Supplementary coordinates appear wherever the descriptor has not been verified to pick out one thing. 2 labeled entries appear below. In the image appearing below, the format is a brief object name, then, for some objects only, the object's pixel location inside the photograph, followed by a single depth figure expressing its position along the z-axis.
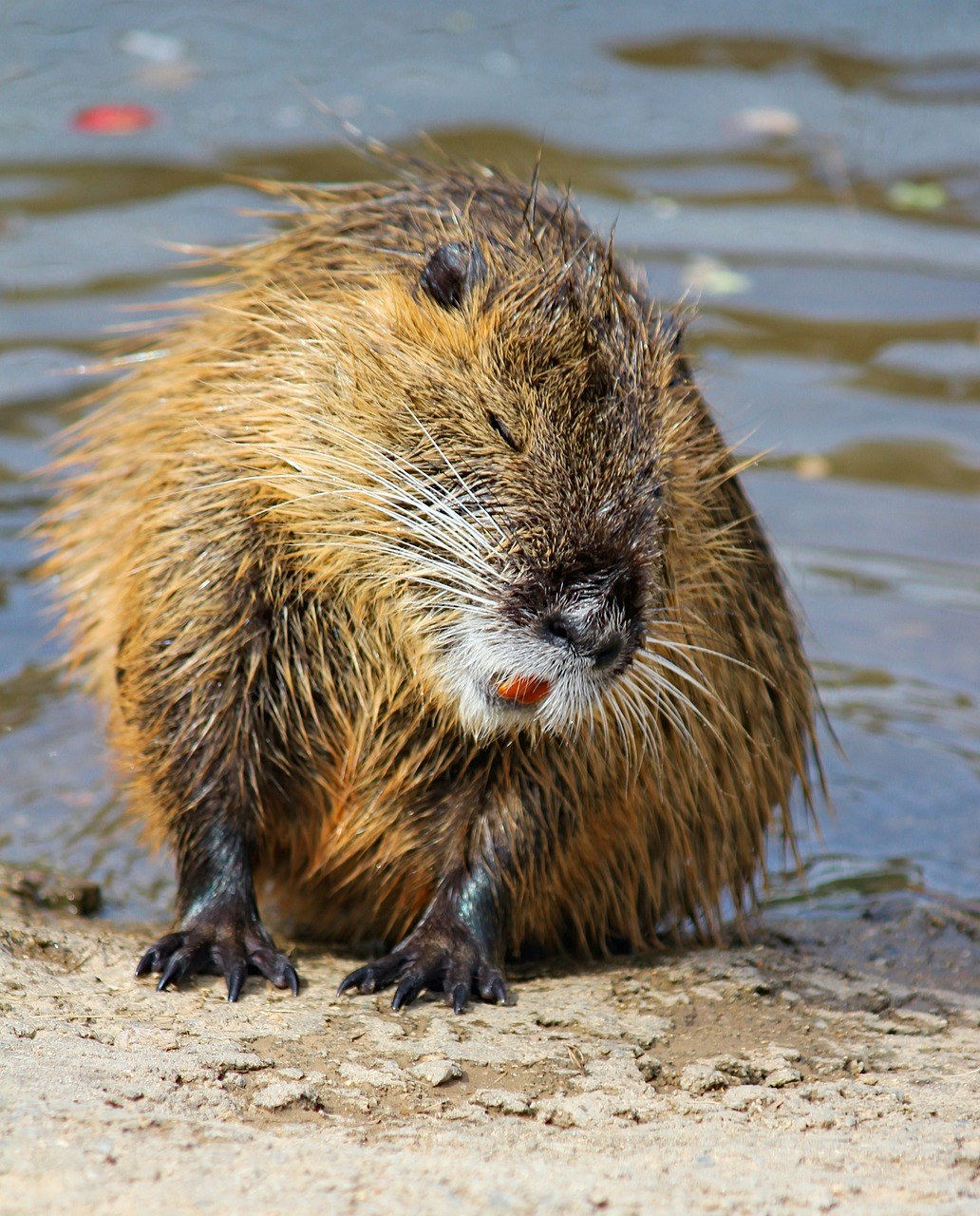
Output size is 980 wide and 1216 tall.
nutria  5.54
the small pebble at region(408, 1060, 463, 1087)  5.20
